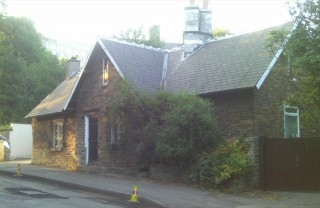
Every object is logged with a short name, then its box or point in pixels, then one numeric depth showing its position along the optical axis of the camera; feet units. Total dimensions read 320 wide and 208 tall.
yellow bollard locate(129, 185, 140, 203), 42.06
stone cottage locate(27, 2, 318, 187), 56.65
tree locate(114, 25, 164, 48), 116.47
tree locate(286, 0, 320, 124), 35.76
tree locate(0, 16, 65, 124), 127.03
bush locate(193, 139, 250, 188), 49.52
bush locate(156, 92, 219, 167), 52.70
